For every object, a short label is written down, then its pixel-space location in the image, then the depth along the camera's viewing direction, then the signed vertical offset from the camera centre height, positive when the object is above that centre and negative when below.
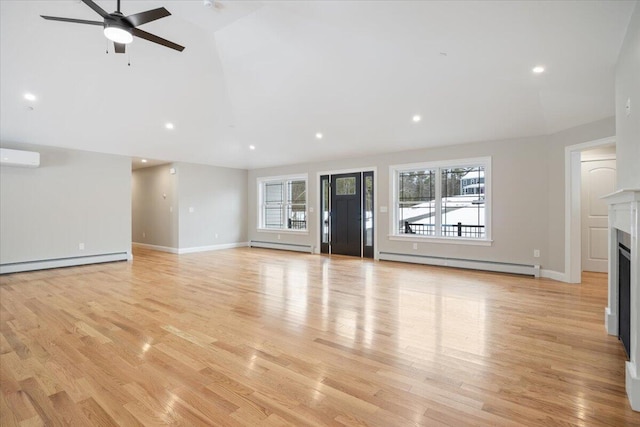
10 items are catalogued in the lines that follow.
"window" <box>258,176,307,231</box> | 8.90 +0.32
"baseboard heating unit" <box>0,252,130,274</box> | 5.79 -0.98
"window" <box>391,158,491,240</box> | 6.13 +0.29
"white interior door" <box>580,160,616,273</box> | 5.85 +0.03
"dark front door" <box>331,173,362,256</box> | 7.69 -0.01
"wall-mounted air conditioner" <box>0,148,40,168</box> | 5.38 +0.97
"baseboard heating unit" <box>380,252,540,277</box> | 5.51 -0.96
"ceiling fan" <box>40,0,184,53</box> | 2.67 +1.66
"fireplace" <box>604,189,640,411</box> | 1.88 -0.51
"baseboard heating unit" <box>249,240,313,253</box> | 8.54 -0.93
